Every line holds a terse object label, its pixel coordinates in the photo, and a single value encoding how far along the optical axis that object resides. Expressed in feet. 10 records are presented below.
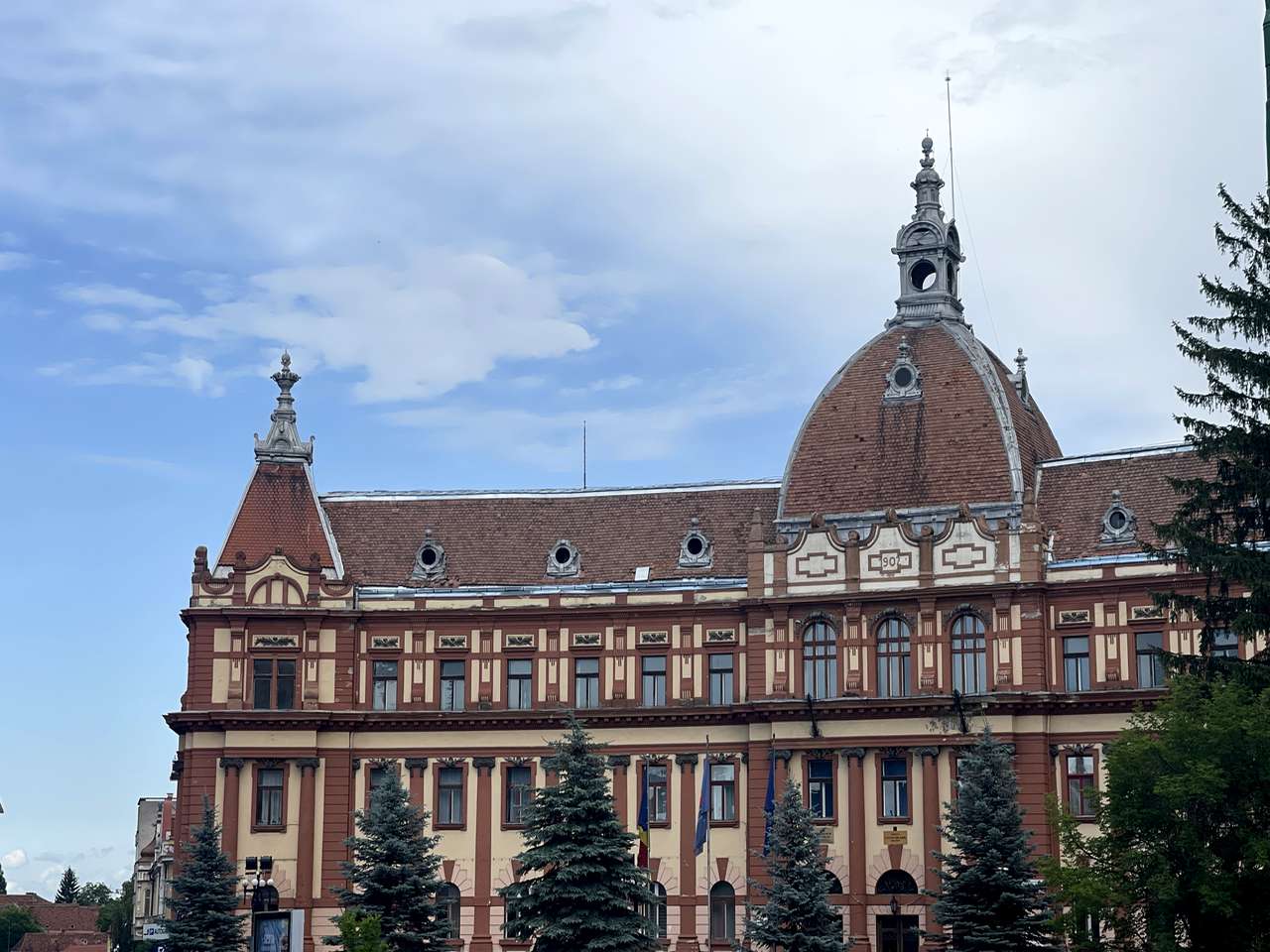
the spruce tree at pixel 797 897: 197.26
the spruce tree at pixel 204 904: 219.61
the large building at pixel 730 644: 228.02
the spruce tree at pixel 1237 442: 161.79
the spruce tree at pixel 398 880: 205.05
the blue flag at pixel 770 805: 213.09
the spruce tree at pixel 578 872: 191.72
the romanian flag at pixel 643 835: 217.97
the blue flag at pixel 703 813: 227.81
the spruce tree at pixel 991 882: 190.90
